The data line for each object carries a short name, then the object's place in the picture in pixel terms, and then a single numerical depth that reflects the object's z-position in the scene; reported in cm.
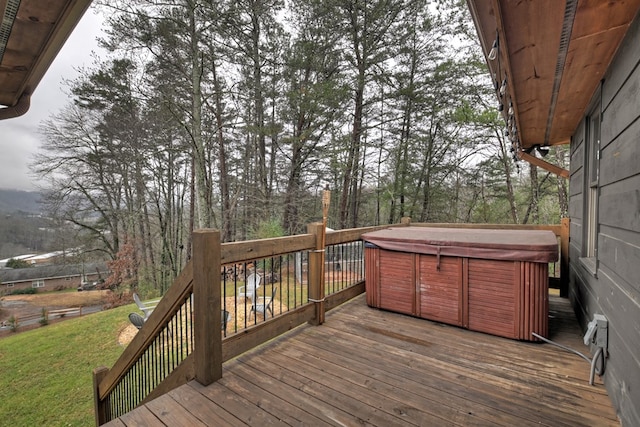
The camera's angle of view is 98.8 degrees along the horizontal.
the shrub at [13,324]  1072
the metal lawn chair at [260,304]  575
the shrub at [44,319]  1146
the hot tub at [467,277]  244
